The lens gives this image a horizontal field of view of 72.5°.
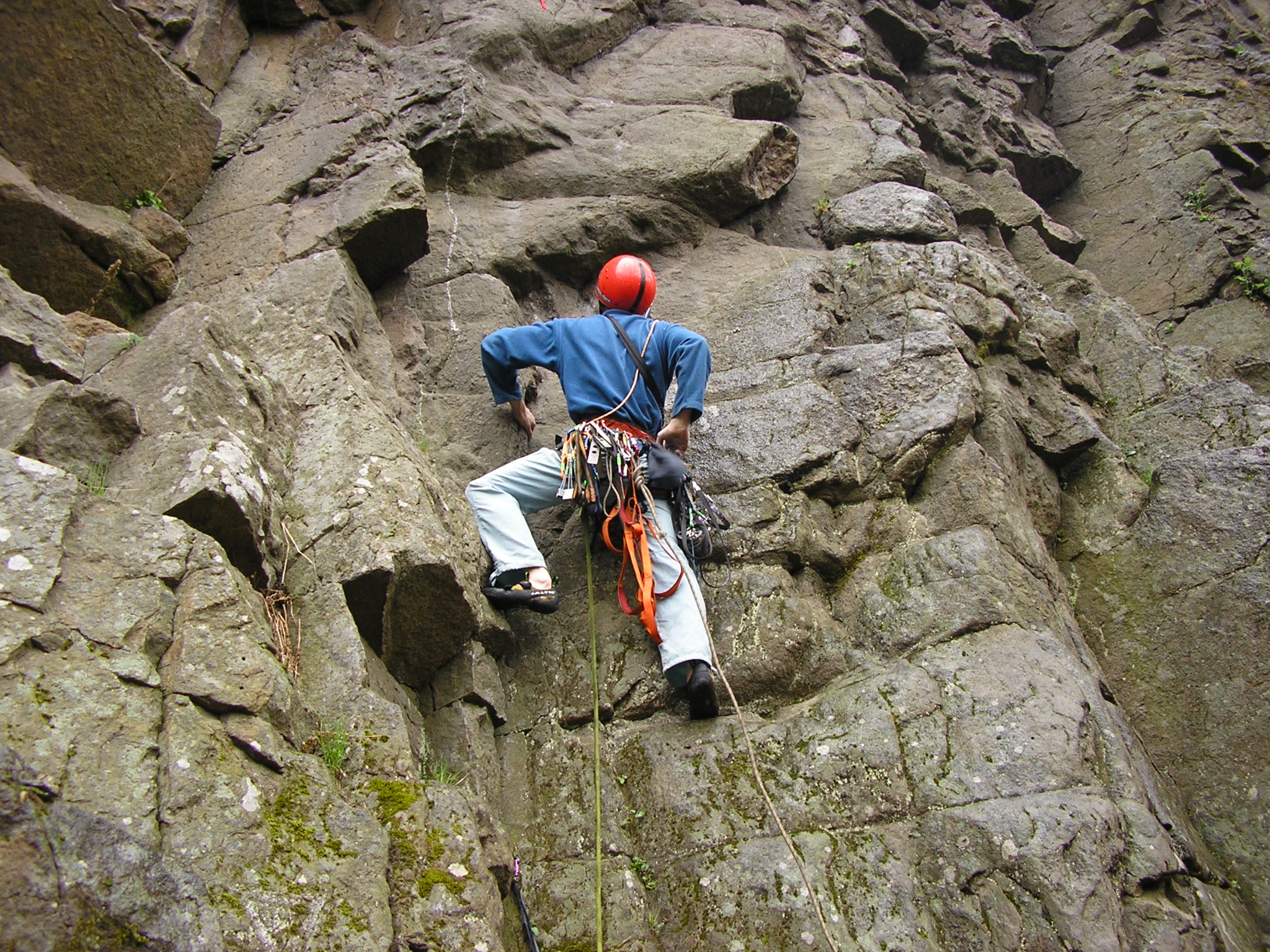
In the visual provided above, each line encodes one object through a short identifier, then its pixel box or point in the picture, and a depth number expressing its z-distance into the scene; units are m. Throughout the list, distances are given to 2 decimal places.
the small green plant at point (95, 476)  3.05
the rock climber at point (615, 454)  3.88
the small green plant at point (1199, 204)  8.60
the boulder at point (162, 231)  5.27
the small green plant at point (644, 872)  3.32
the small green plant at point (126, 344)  3.82
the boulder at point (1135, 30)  11.06
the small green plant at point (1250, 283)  7.74
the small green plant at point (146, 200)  5.36
